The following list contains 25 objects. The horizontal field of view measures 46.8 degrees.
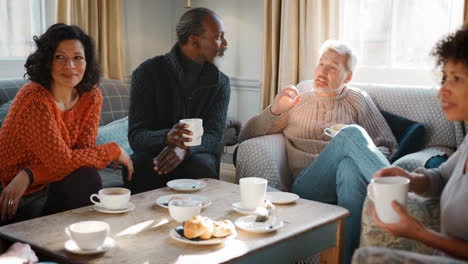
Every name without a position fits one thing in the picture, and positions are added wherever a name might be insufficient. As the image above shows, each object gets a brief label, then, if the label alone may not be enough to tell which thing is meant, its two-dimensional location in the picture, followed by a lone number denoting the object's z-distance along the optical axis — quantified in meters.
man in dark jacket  2.57
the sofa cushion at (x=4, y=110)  2.59
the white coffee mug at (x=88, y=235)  1.44
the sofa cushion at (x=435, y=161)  2.39
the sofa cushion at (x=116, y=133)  2.95
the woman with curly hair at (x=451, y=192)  1.29
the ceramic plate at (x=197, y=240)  1.53
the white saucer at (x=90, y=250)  1.45
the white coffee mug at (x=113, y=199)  1.82
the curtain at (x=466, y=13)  2.91
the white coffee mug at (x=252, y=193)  1.83
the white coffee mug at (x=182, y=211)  1.70
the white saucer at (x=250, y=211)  1.83
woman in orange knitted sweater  2.09
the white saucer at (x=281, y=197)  1.98
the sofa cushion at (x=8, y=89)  2.77
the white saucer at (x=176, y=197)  1.92
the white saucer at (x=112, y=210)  1.82
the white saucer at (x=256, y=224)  1.65
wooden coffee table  1.48
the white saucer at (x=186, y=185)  2.11
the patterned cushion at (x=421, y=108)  2.77
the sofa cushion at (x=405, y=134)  2.71
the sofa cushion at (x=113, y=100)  3.18
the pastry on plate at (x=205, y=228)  1.54
